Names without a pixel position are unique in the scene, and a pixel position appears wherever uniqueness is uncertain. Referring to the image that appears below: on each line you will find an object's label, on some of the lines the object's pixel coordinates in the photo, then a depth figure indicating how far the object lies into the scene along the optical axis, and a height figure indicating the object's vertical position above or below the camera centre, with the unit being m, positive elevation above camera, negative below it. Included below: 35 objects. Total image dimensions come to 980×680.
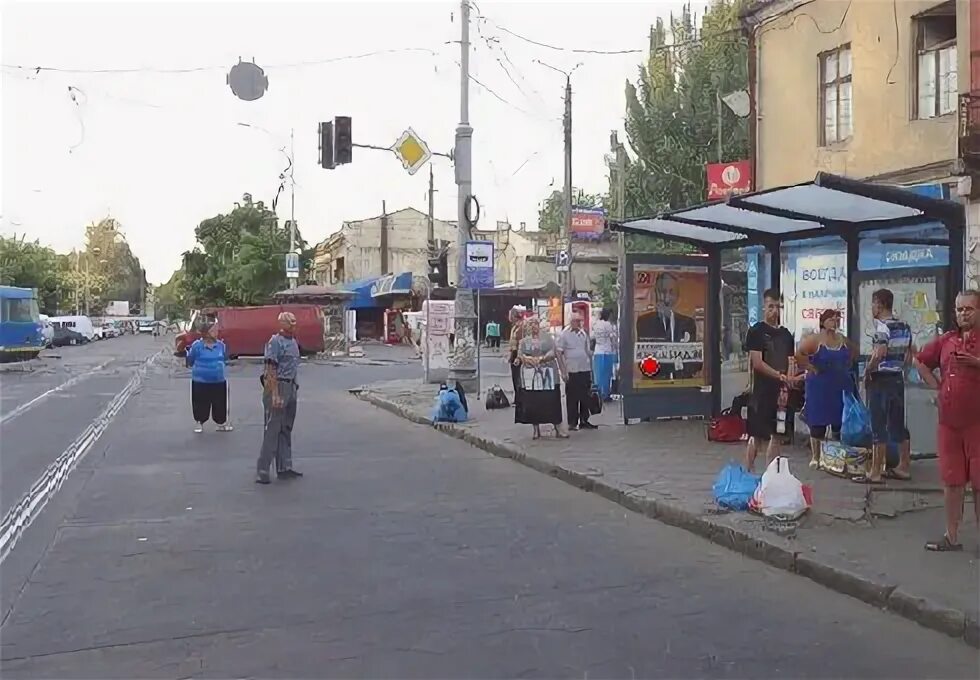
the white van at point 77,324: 65.44 +0.22
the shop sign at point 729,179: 18.83 +2.63
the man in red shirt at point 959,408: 6.60 -0.57
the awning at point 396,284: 55.69 +2.19
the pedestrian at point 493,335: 48.56 -0.53
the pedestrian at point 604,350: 18.14 -0.48
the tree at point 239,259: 61.66 +4.30
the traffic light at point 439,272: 21.44 +1.09
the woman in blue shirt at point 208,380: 15.27 -0.80
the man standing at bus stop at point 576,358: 14.16 -0.48
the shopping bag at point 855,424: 9.54 -0.95
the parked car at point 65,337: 63.84 -0.63
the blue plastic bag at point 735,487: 8.36 -1.36
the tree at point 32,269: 70.62 +4.27
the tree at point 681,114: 31.17 +6.54
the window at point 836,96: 16.03 +3.56
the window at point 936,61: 14.14 +3.59
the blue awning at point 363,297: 58.88 +1.59
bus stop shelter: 11.65 +0.50
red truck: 39.28 -0.04
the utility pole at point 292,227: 48.35 +4.81
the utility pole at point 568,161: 30.41 +4.83
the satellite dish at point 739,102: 21.50 +4.64
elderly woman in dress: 13.32 -0.78
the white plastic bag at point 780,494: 7.85 -1.33
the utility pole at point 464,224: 20.30 +2.00
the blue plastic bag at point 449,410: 16.02 -1.33
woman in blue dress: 9.92 -0.47
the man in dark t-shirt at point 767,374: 9.45 -0.48
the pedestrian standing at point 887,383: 9.08 -0.57
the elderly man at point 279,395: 10.66 -0.72
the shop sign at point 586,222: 29.84 +2.95
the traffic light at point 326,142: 20.25 +3.59
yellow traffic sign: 21.14 +3.56
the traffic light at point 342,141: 20.11 +3.59
